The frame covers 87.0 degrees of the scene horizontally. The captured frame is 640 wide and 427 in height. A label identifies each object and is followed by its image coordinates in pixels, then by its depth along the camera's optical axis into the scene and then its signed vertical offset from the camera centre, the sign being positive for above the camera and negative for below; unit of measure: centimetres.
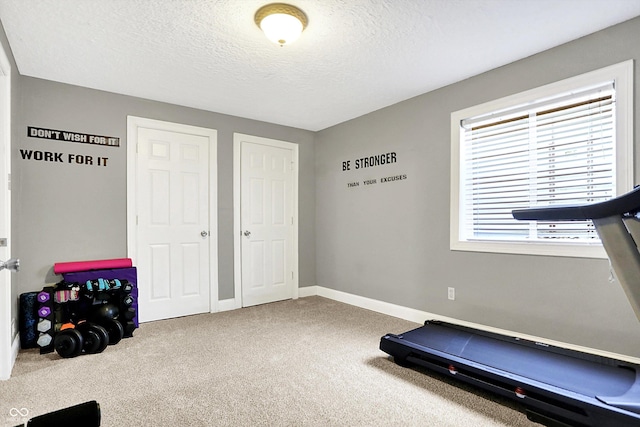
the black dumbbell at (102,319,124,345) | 304 -107
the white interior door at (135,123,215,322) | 375 -14
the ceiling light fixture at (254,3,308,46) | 216 +125
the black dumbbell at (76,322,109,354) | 283 -107
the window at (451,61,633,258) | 246 +43
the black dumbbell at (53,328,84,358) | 273 -107
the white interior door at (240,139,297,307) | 448 -16
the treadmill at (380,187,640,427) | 136 -99
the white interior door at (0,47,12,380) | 233 -9
